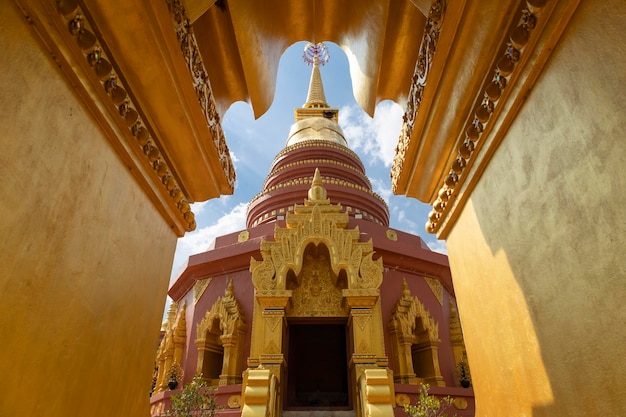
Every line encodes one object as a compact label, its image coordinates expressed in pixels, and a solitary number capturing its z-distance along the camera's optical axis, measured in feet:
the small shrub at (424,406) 21.88
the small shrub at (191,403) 22.26
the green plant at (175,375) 30.40
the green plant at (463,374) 31.55
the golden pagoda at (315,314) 25.77
